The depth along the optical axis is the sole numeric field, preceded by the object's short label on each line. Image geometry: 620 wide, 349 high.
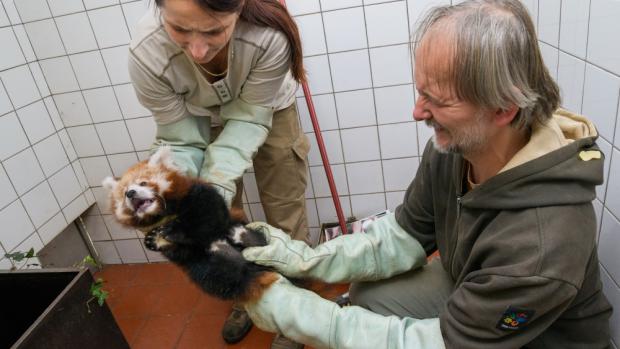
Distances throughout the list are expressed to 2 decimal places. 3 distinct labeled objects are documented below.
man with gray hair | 0.77
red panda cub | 1.08
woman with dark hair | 1.30
